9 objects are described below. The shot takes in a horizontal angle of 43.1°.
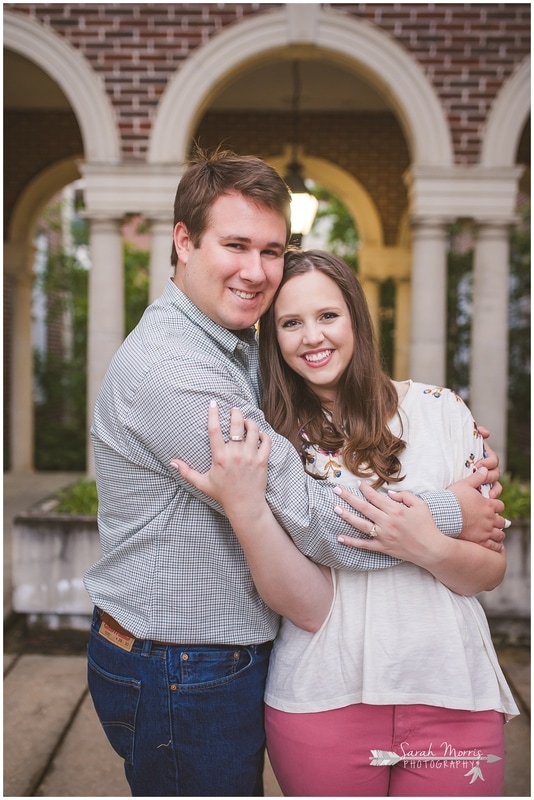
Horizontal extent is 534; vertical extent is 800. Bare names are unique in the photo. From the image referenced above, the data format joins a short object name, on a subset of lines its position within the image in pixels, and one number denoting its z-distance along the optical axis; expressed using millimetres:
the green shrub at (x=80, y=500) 4527
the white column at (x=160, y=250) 5133
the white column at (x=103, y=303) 5301
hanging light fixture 5301
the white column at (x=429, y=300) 5270
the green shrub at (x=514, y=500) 4559
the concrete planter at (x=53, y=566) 4191
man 1489
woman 1546
